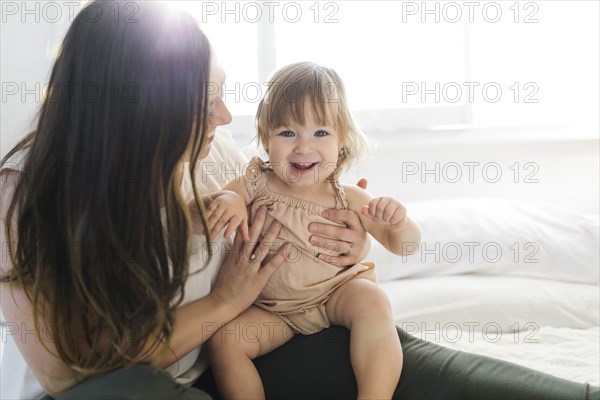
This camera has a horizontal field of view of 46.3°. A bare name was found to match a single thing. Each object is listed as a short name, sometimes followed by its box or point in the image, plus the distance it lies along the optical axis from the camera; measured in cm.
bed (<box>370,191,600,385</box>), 180
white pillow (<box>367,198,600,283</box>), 223
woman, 107
